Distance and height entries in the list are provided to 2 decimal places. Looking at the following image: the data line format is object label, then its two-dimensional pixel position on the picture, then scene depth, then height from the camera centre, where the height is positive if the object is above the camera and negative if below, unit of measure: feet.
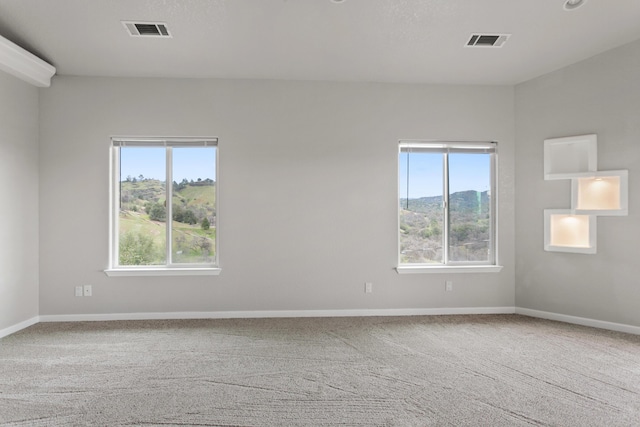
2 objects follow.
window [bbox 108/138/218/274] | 14.21 +0.40
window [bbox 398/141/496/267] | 14.98 +0.41
